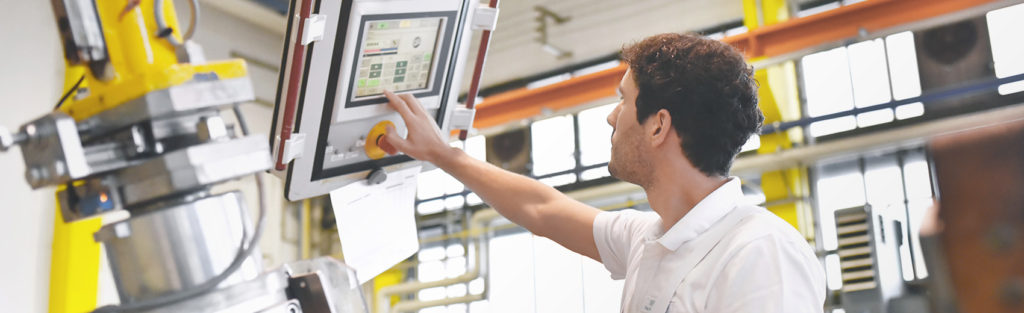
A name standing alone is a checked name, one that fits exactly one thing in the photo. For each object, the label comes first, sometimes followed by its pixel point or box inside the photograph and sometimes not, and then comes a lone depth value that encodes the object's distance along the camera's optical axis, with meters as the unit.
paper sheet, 1.81
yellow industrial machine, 0.81
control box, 1.67
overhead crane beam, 5.50
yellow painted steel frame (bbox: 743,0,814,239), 6.52
